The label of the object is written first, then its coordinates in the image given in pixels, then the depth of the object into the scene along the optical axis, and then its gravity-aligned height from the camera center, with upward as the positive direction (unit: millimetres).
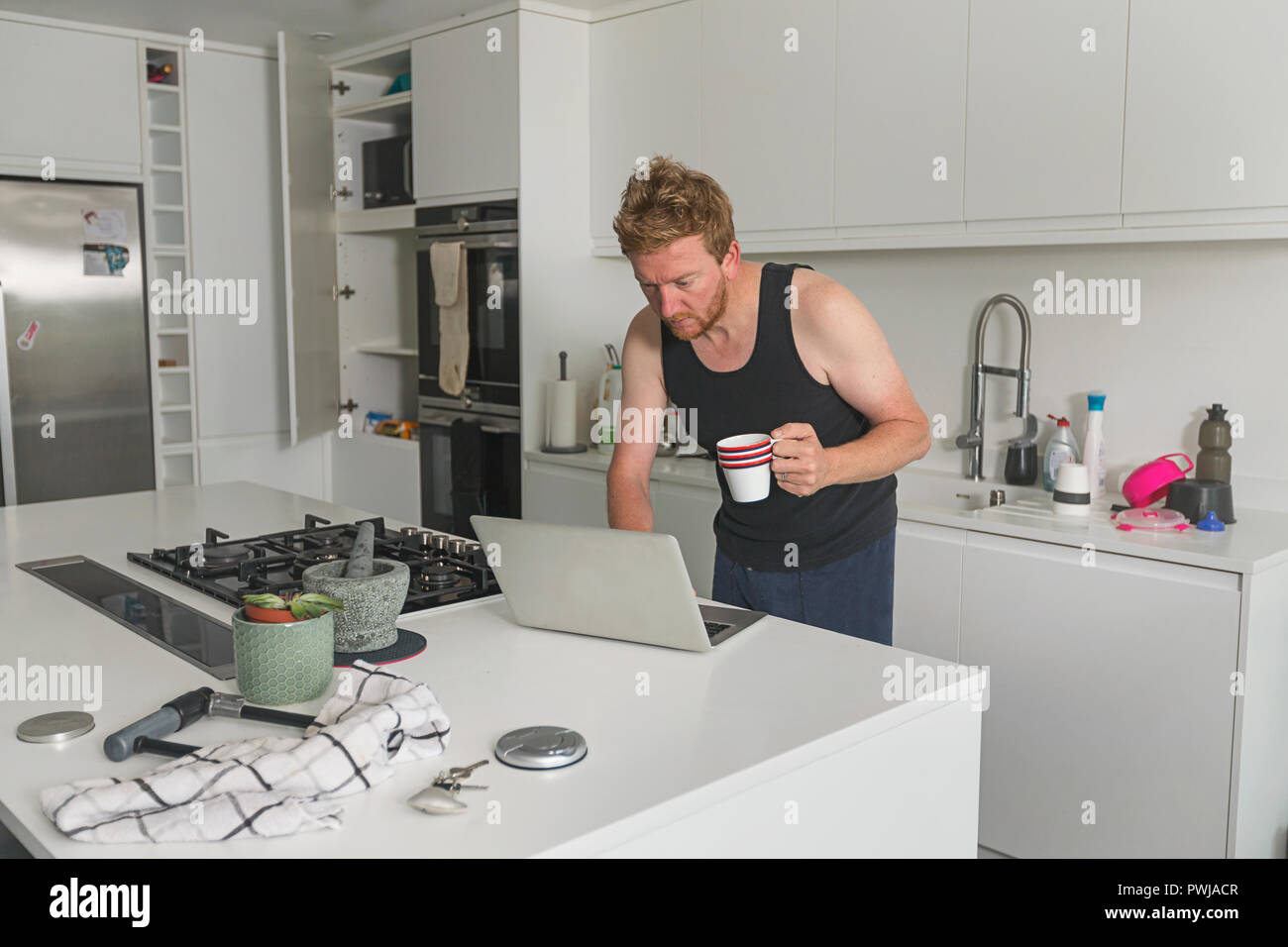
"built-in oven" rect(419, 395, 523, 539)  3918 -441
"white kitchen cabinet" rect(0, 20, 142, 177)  4012 +883
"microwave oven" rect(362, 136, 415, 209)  4320 +661
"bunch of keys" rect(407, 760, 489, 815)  1033 -425
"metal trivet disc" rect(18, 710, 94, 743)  1229 -429
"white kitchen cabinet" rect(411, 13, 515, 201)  3715 +800
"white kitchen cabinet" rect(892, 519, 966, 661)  2662 -590
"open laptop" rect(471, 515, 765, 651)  1460 -330
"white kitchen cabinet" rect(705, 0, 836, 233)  3150 +682
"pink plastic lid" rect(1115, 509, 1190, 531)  2477 -394
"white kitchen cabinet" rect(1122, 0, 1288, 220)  2338 +508
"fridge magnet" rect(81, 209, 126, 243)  4234 +441
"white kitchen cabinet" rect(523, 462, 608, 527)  3578 -503
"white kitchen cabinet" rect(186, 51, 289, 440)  4516 +463
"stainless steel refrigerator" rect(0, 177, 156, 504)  4090 -9
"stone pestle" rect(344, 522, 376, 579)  1526 -295
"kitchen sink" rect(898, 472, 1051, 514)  3057 -423
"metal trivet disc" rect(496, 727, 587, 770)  1133 -416
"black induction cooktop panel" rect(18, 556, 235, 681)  1545 -422
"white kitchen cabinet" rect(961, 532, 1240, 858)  2258 -757
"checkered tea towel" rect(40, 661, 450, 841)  992 -414
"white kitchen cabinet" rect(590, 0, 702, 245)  3516 +802
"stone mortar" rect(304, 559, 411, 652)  1478 -349
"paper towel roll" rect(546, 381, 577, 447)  3758 -239
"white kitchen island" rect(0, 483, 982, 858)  1026 -431
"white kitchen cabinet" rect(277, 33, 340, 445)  4258 +406
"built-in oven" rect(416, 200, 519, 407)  3795 +194
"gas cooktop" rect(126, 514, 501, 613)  1845 -392
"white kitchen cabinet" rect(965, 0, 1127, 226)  2576 +555
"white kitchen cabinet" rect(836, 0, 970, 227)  2861 +611
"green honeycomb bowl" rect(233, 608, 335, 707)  1305 -372
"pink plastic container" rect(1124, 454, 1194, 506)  2664 -329
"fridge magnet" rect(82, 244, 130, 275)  4242 +313
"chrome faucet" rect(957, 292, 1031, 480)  3031 -137
